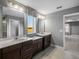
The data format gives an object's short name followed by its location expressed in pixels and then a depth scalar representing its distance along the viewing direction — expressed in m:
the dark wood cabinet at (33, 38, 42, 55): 2.71
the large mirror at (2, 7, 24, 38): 2.15
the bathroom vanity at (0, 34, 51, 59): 1.43
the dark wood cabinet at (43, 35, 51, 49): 3.46
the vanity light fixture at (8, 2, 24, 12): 2.32
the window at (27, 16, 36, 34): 3.22
